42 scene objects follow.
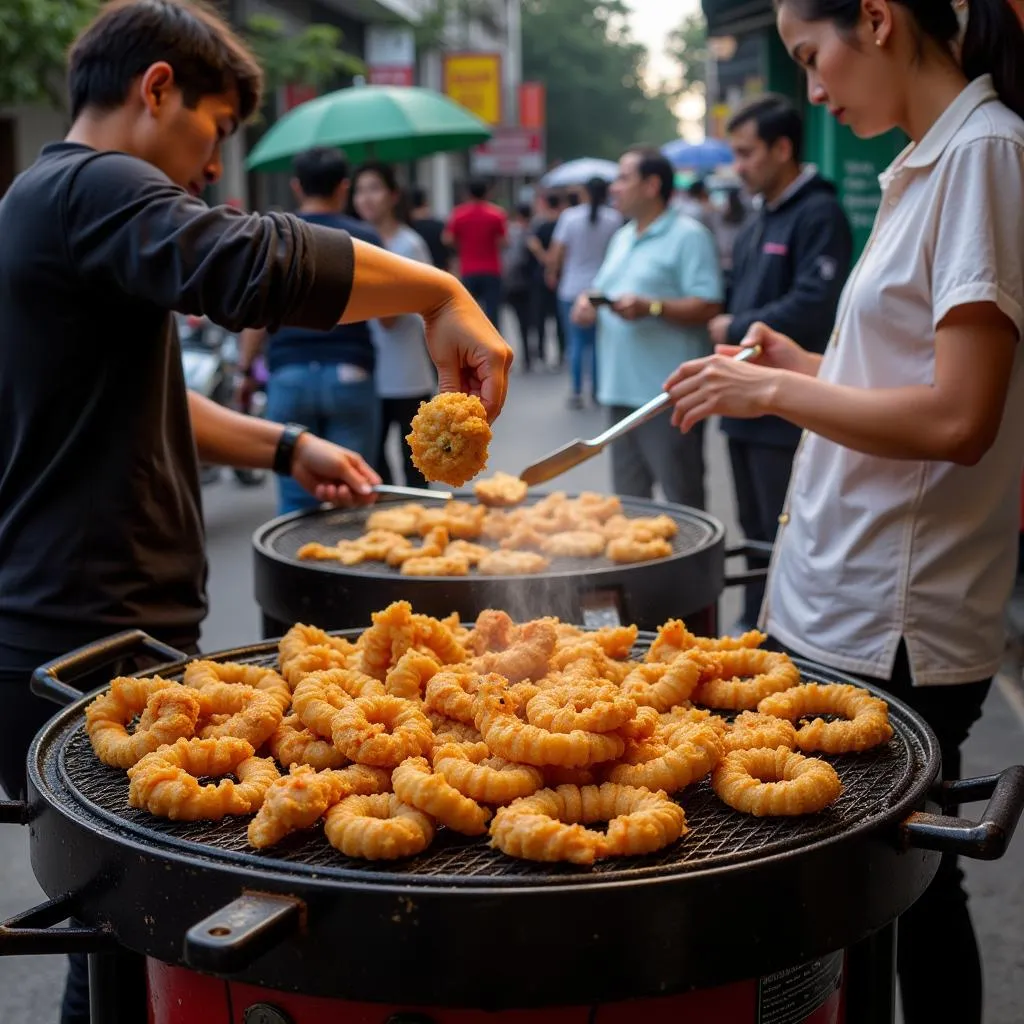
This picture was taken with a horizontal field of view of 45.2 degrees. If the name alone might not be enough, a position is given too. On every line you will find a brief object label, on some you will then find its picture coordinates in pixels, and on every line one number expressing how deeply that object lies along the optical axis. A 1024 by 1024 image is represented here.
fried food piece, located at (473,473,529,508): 4.22
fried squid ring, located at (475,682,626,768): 1.76
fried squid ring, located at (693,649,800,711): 2.23
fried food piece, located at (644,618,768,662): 2.43
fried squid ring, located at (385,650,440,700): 2.10
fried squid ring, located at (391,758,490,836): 1.68
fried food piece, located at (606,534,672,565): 3.44
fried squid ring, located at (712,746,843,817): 1.74
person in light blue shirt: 6.89
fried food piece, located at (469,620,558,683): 2.15
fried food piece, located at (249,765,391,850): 1.67
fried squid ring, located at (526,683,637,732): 1.80
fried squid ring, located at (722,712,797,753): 1.98
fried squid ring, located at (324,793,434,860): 1.62
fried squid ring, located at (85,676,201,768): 1.94
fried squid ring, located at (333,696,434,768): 1.83
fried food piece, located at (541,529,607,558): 3.61
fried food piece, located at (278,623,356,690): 2.26
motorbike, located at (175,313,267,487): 11.01
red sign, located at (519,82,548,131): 37.88
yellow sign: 29.95
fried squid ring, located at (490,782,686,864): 1.60
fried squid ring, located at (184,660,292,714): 2.20
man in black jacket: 5.91
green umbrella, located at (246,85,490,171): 9.91
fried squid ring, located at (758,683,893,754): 2.03
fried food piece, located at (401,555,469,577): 3.28
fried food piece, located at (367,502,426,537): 3.88
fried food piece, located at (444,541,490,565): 3.50
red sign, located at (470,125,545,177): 33.41
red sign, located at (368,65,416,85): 23.23
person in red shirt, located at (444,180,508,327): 15.37
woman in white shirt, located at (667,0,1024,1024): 2.39
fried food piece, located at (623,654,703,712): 2.14
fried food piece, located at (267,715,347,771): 1.92
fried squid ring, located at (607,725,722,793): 1.79
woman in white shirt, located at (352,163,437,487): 7.84
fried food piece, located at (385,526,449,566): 3.49
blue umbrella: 28.28
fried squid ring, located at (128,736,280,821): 1.75
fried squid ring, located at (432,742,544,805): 1.73
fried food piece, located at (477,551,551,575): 3.37
